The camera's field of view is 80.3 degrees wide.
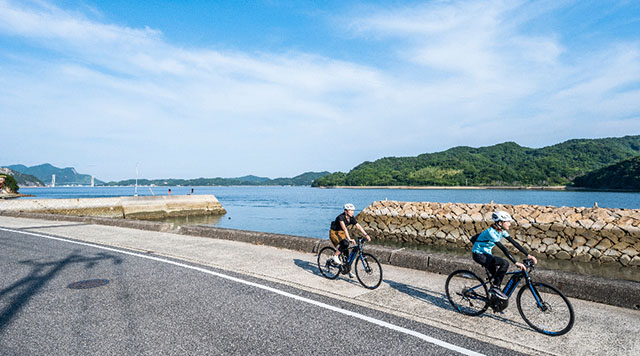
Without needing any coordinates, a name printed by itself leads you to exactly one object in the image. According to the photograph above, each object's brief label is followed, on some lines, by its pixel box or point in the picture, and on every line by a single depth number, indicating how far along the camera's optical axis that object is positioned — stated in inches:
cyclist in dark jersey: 298.7
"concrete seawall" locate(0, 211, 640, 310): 235.5
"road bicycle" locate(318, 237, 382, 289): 276.5
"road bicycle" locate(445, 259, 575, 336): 194.2
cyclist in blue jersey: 209.6
